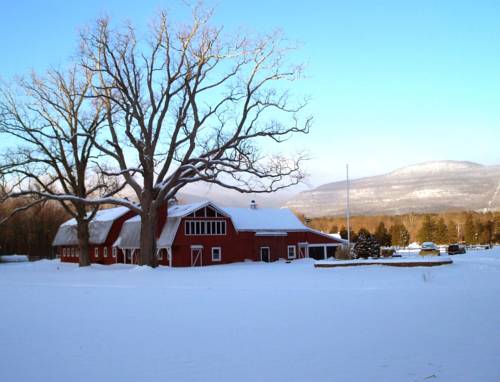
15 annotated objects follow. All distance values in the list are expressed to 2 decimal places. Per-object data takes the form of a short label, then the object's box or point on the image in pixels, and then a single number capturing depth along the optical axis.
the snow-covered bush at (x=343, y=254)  41.22
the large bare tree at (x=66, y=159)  39.81
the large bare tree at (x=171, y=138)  35.66
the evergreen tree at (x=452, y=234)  99.76
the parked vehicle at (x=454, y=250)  58.44
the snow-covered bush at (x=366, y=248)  40.53
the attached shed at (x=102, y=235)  55.28
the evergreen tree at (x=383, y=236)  93.88
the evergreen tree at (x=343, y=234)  85.02
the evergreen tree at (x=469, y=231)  98.69
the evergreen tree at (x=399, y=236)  105.25
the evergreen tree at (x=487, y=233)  99.75
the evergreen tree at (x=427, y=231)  99.00
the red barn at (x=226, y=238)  48.31
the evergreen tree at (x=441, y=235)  96.25
